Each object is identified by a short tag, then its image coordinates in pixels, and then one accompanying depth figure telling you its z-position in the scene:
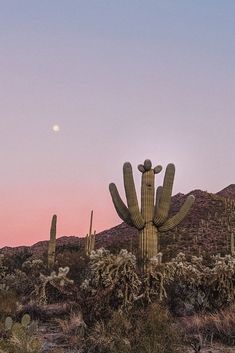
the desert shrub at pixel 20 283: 15.53
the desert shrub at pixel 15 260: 25.22
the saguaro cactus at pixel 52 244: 22.58
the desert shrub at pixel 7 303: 11.23
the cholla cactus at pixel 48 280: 10.94
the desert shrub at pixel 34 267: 21.09
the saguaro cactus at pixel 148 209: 12.61
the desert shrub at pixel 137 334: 6.77
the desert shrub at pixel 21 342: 6.41
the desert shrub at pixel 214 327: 8.41
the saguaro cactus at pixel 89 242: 27.83
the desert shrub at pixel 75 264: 16.89
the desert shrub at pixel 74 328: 8.41
